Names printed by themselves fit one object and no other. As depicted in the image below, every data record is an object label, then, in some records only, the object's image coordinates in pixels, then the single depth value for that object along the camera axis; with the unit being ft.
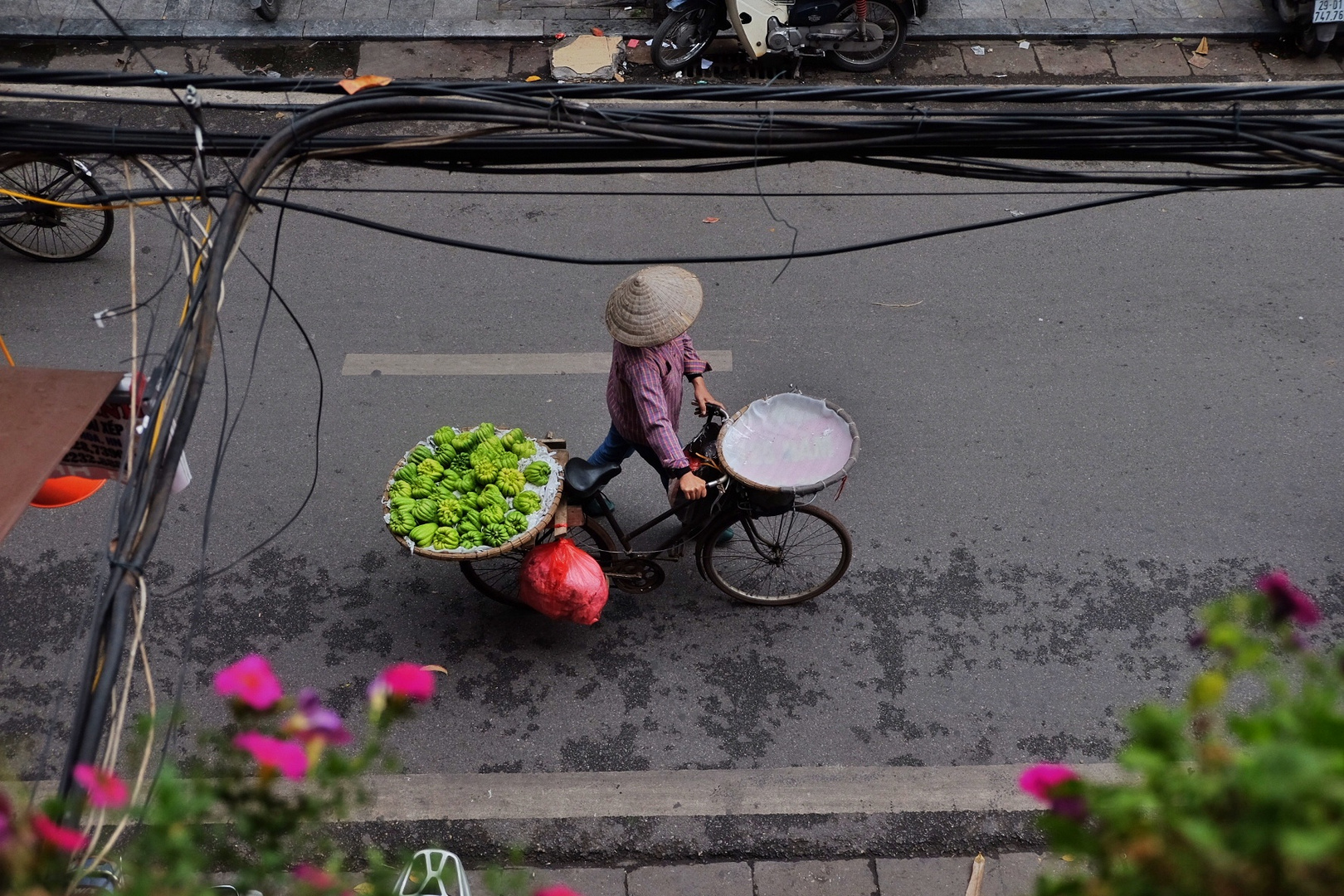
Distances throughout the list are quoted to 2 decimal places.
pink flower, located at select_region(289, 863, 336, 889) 5.50
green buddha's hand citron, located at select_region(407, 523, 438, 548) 13.65
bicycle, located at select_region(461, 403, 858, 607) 14.49
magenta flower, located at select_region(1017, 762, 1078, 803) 5.43
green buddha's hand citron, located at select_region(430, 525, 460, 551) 13.60
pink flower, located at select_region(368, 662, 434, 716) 5.90
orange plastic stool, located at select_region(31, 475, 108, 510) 11.72
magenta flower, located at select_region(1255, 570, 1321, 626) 5.11
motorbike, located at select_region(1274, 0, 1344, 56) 25.71
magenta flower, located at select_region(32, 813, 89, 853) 4.94
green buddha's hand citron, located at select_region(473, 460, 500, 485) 14.14
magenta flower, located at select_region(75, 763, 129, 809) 5.08
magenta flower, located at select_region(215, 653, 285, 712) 5.63
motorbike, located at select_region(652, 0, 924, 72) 25.16
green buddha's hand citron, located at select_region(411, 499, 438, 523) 13.84
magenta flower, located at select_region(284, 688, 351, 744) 5.63
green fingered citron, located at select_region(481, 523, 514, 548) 13.58
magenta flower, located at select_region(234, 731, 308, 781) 5.21
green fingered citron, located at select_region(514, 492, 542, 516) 13.83
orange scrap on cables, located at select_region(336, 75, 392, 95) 9.83
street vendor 13.35
